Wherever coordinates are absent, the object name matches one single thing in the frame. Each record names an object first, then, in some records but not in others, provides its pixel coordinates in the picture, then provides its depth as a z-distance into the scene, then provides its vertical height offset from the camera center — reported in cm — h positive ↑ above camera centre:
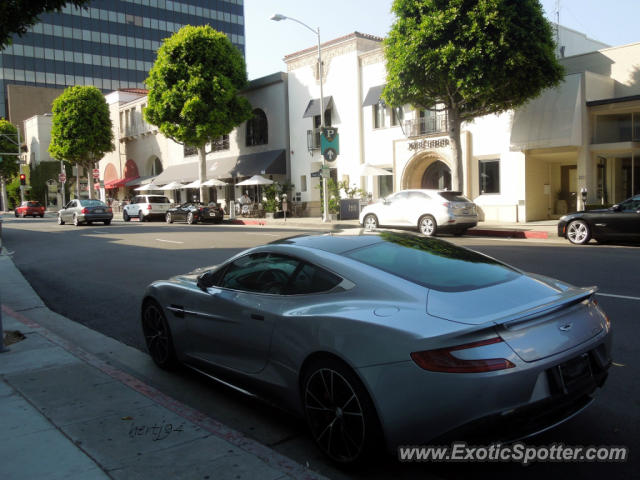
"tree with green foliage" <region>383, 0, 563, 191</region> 1919 +540
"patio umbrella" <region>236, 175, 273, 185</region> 3297 +172
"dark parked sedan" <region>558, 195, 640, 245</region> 1355 -68
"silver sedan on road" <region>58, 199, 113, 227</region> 3067 +18
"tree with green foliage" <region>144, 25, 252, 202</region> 3338 +771
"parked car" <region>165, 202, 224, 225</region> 3075 -9
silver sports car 288 -80
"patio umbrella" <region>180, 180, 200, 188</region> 3828 +191
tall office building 7550 +2440
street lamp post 2689 +122
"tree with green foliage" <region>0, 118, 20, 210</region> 7194 +823
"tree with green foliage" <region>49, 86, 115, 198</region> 5003 +828
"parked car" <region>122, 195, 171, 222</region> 3441 +41
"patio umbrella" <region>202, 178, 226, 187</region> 3641 +187
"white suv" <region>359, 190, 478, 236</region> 1816 -26
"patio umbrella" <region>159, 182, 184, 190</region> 4088 +199
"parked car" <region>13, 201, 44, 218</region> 5041 +74
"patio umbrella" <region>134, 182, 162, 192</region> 4379 +211
